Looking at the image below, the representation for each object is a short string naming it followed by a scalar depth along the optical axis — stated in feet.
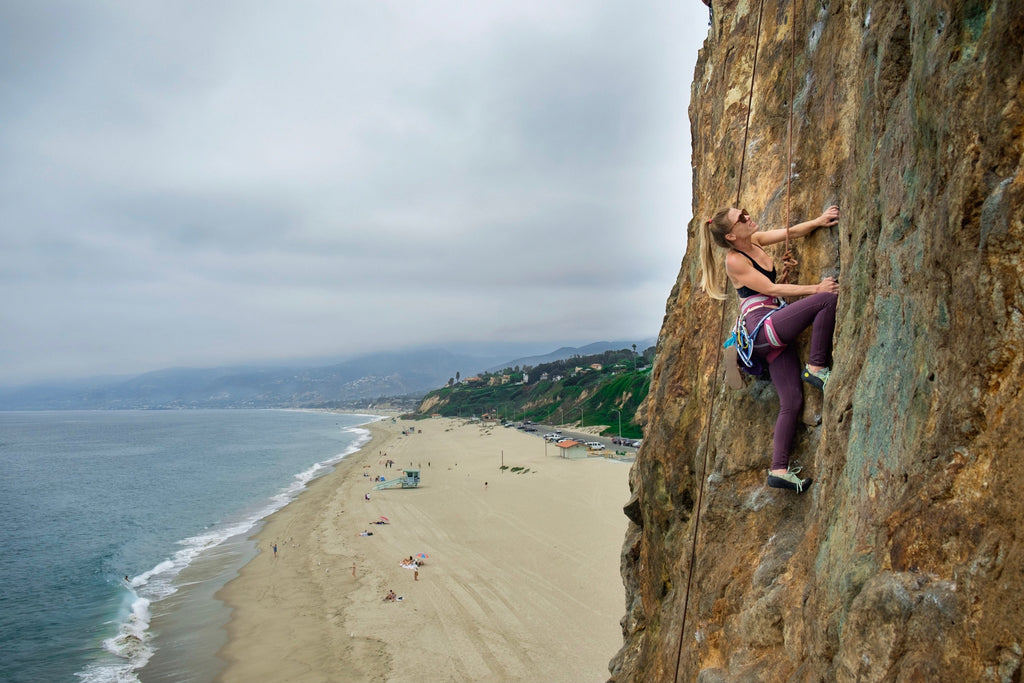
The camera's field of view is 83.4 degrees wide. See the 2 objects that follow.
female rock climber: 14.08
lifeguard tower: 152.05
